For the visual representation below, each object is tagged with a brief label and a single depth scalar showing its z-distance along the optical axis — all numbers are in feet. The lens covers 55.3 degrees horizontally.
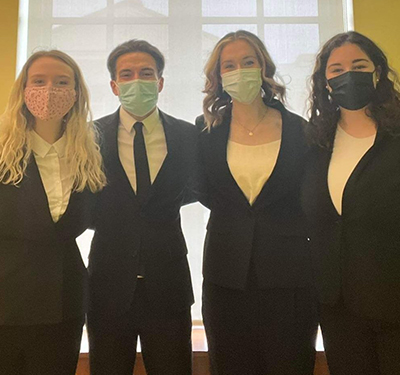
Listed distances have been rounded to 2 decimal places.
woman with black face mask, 3.97
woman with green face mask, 4.46
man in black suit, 4.51
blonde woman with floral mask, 4.14
